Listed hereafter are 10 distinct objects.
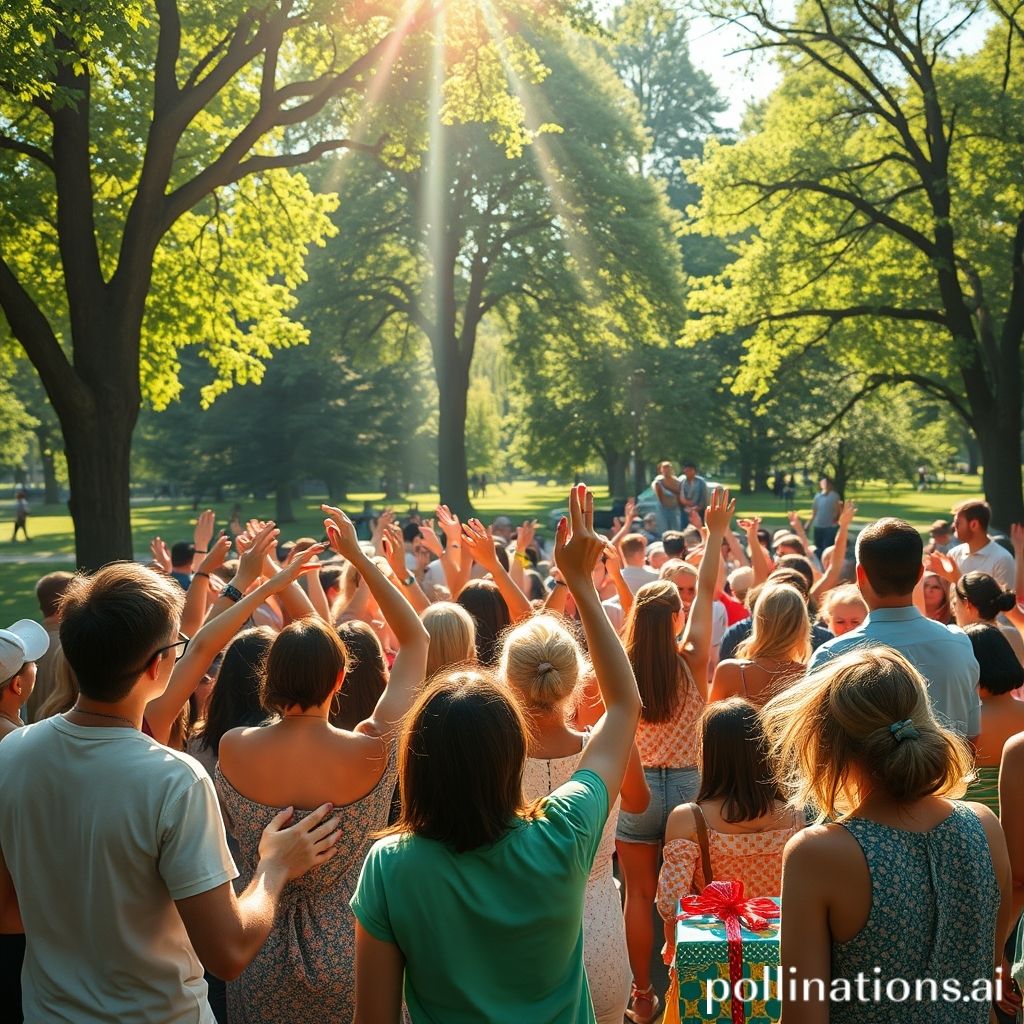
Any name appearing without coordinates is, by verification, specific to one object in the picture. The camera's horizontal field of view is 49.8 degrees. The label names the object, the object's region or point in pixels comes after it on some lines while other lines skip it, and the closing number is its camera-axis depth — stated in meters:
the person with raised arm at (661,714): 5.45
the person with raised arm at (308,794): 3.54
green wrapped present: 3.48
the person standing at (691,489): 19.85
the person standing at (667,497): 18.31
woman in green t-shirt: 2.44
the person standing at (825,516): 19.41
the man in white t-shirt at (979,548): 8.78
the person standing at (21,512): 38.53
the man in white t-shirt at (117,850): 2.67
